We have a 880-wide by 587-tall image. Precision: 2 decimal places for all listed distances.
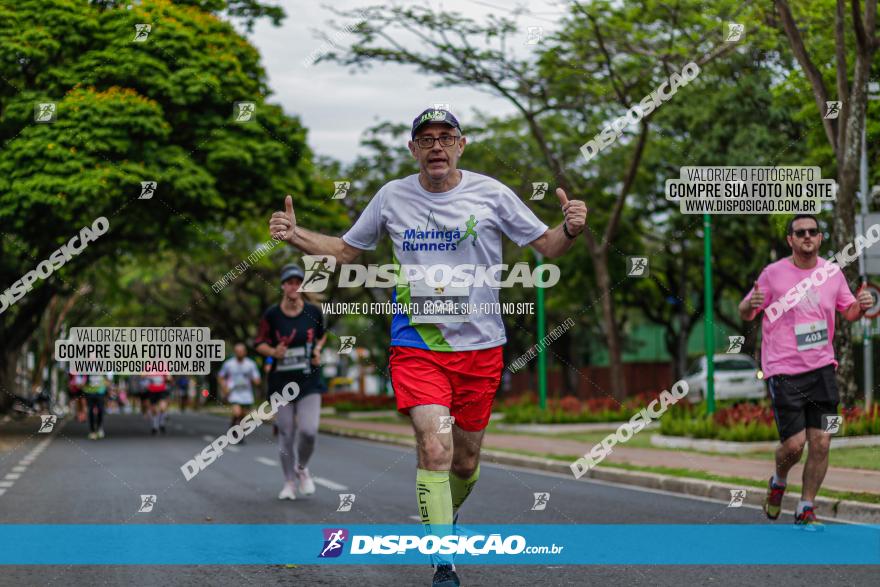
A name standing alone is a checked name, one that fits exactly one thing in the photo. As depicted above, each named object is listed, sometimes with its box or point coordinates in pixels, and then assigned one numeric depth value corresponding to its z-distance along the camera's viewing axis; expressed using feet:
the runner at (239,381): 67.62
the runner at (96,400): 75.15
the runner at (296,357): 34.68
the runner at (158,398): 87.04
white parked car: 101.45
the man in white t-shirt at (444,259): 18.35
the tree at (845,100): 49.39
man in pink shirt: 26.53
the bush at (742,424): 51.62
